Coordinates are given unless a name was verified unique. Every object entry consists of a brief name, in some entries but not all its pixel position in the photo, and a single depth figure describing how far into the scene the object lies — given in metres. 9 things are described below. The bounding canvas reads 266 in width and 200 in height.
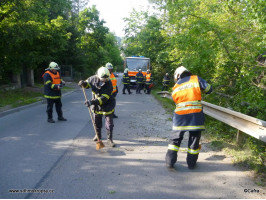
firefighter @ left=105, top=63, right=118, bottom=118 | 7.72
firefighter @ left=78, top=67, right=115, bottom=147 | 5.11
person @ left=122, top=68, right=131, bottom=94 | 15.85
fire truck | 20.67
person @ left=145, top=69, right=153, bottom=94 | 16.94
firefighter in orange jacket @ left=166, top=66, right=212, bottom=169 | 4.01
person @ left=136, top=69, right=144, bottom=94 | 17.28
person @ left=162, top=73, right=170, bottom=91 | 17.55
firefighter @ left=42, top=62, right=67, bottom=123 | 7.52
